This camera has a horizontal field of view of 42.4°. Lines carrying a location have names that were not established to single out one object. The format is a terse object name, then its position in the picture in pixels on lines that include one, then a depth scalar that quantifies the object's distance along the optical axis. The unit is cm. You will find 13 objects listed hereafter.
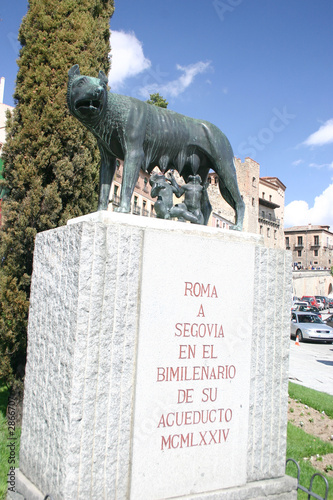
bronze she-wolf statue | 354
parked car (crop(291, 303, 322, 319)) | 2906
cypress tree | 632
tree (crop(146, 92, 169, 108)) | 2564
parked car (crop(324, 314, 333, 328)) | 2362
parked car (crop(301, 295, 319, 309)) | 4484
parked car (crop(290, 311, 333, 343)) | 2173
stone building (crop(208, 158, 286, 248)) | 5772
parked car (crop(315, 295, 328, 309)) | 4841
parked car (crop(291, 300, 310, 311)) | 3784
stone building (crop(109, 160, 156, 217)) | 3299
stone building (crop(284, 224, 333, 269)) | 9727
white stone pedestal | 301
